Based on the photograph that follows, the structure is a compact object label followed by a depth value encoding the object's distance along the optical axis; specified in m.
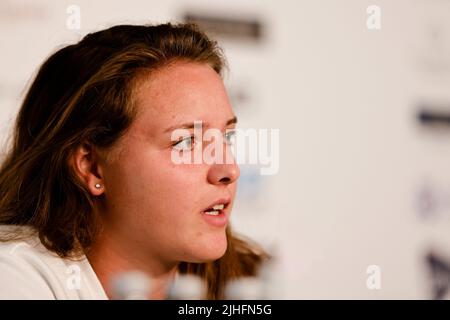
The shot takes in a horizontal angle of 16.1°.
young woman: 1.47
